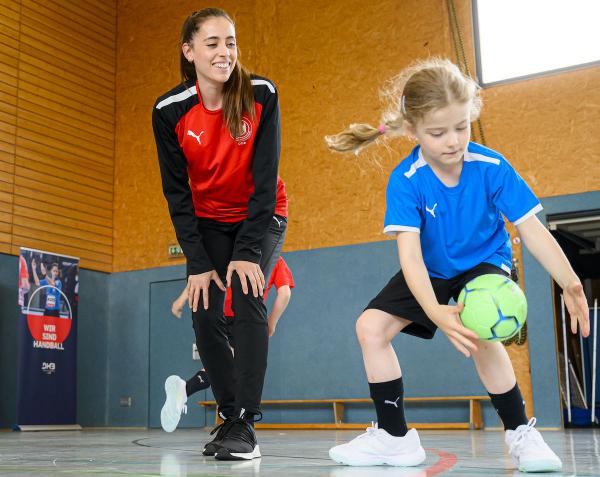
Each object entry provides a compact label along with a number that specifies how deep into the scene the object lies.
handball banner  8.48
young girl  2.31
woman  2.81
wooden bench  7.52
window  7.67
